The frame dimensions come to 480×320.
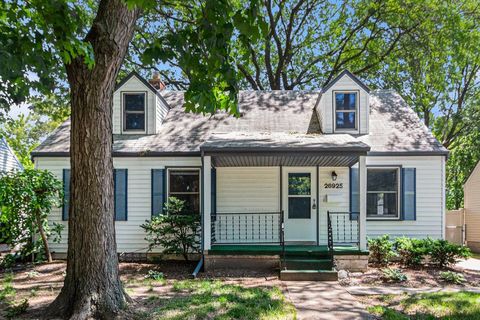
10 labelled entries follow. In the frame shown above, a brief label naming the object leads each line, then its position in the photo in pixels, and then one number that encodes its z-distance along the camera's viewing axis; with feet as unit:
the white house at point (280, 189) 33.68
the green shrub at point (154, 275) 26.18
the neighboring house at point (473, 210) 50.03
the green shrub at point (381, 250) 30.37
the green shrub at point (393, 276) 25.71
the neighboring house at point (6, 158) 52.44
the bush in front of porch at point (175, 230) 30.91
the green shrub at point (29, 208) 29.45
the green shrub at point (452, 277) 25.50
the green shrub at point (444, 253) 28.58
